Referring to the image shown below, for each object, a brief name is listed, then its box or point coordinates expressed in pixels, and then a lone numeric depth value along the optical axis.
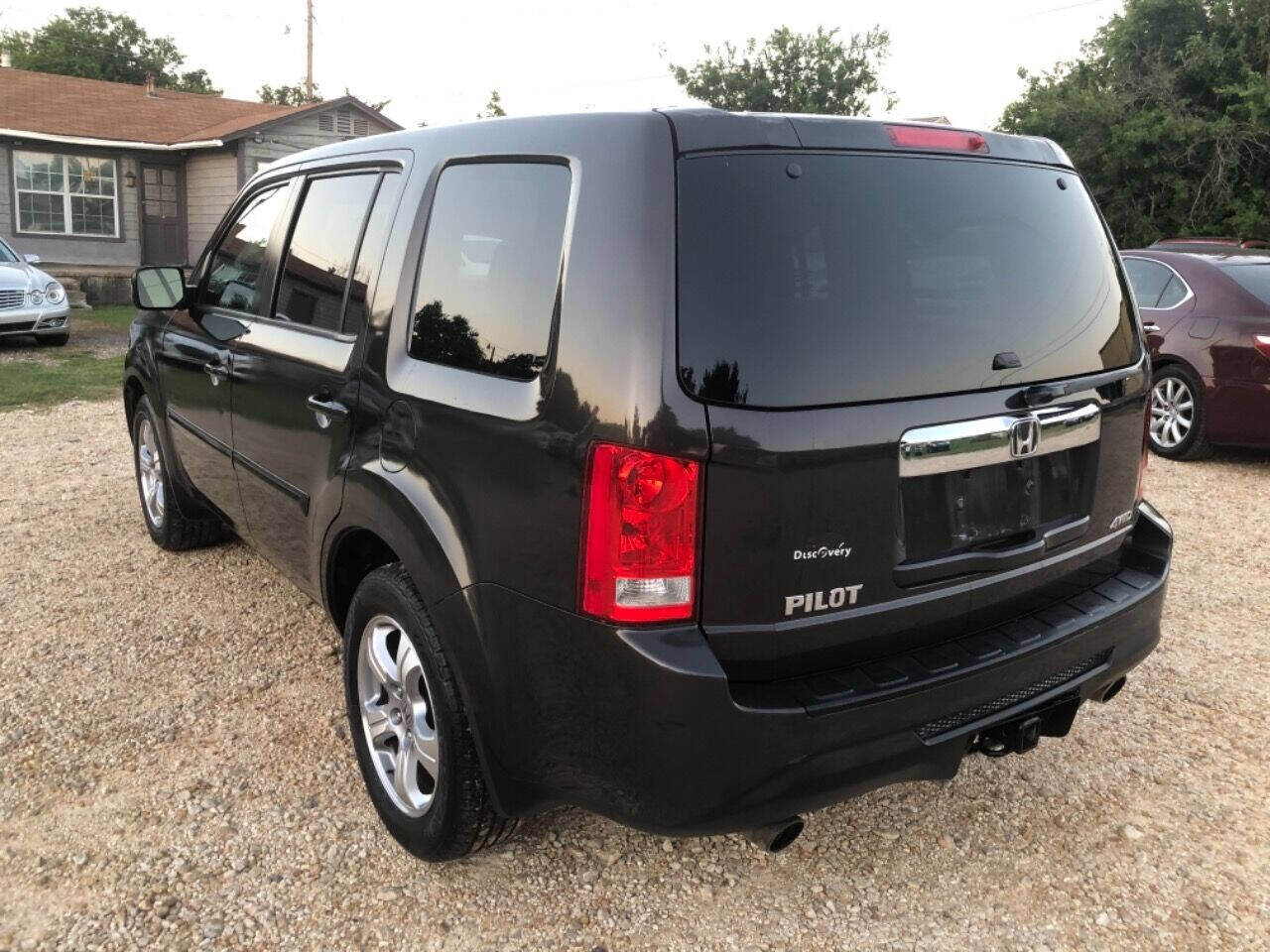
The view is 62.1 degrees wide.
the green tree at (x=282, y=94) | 50.56
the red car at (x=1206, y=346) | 7.38
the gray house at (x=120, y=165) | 21.14
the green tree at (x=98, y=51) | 46.97
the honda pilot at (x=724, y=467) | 2.06
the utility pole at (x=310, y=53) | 32.07
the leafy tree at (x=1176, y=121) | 19.52
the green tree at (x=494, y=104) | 39.10
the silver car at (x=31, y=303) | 13.05
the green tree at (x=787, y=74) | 38.16
